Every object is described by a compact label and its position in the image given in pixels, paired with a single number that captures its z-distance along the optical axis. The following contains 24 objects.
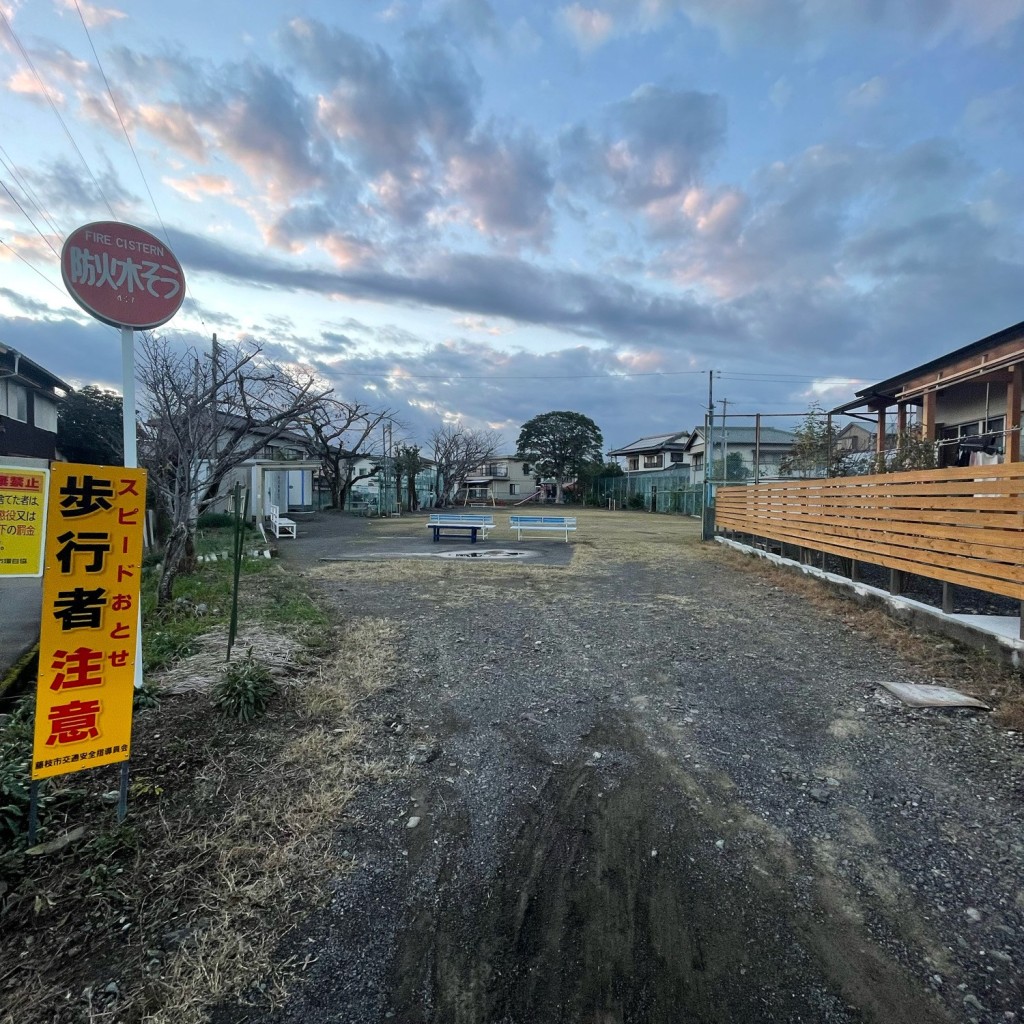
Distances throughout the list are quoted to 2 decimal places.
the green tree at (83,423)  21.83
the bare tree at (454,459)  41.34
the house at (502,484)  54.86
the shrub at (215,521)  16.61
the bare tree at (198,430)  6.12
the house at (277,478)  15.06
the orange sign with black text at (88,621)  2.12
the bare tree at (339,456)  23.70
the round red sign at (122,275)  3.10
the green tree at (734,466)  27.32
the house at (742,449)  27.64
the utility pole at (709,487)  14.60
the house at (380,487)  29.92
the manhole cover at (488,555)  11.36
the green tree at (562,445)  49.44
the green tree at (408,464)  29.81
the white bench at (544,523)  14.59
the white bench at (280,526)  14.68
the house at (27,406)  15.26
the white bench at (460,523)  14.04
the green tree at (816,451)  10.11
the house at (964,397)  7.77
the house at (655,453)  43.53
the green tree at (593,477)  42.53
